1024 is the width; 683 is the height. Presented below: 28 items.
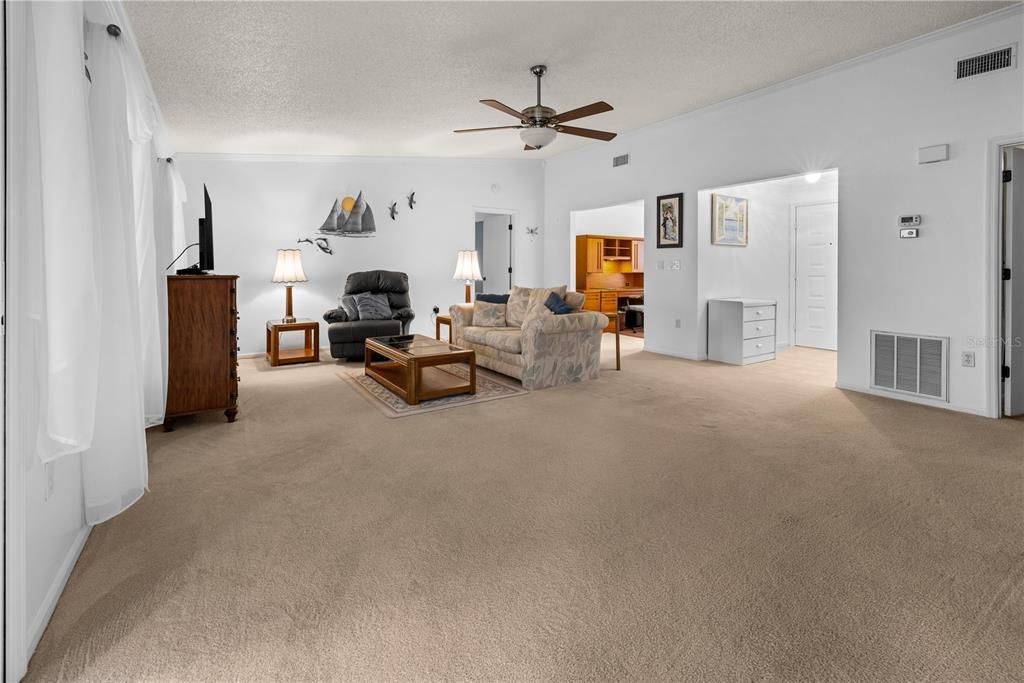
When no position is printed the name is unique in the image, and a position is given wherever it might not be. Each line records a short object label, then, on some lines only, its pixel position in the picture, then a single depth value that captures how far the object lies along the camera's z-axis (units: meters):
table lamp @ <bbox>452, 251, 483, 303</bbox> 6.98
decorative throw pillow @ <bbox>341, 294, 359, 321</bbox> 6.41
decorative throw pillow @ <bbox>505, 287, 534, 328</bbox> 5.57
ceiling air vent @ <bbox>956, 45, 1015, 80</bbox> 3.60
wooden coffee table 4.11
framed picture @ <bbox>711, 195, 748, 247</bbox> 6.17
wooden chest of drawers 3.46
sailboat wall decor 7.23
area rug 4.03
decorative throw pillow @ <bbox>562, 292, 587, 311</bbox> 5.13
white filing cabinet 5.83
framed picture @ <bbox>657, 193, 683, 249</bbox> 6.18
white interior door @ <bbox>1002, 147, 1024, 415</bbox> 3.72
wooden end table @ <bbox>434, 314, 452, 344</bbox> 6.23
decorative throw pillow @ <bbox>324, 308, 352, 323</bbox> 6.29
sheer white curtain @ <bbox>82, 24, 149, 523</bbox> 2.12
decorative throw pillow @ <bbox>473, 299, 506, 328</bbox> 5.70
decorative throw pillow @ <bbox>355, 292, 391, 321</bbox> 6.41
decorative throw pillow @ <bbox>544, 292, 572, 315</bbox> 5.03
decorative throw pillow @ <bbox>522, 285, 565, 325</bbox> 4.99
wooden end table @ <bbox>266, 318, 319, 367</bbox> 5.98
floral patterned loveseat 4.71
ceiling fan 3.92
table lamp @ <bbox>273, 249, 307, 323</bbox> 6.51
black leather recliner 6.04
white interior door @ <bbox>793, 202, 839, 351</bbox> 6.91
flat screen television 3.77
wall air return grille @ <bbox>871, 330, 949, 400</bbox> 4.02
